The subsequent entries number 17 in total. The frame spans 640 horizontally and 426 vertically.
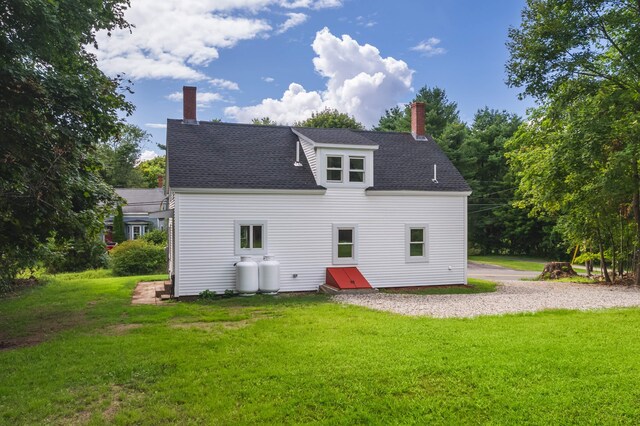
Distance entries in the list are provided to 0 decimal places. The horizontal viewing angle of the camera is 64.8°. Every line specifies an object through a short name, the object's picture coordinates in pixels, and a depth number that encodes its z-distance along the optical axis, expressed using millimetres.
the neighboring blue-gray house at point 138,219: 43281
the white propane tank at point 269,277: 16094
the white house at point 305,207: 16141
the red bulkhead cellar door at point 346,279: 16622
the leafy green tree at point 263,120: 53781
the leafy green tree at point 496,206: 43688
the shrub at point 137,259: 24438
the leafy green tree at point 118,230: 35906
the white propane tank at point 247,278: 15844
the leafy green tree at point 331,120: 45594
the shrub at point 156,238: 31706
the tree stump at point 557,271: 25016
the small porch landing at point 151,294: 15063
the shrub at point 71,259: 11852
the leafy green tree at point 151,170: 64188
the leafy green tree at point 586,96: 17875
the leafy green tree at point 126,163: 58044
